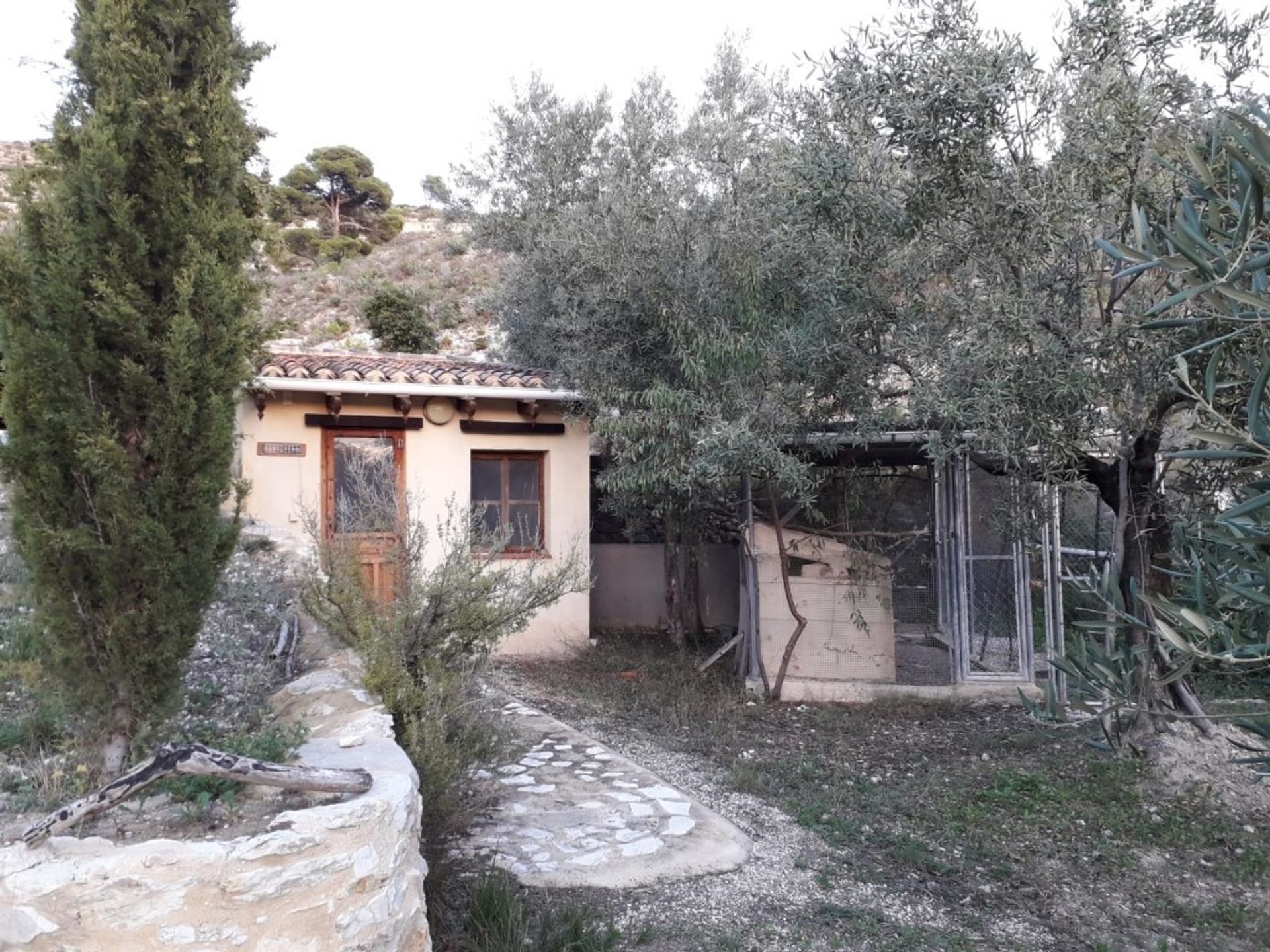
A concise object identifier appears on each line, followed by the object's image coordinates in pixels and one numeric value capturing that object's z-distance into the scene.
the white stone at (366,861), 2.59
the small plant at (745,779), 6.03
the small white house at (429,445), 9.17
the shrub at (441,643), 4.03
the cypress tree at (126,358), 3.05
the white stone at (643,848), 4.81
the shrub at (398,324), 17.25
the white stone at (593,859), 4.65
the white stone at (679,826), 5.10
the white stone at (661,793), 5.68
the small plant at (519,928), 3.58
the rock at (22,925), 2.28
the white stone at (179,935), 2.34
